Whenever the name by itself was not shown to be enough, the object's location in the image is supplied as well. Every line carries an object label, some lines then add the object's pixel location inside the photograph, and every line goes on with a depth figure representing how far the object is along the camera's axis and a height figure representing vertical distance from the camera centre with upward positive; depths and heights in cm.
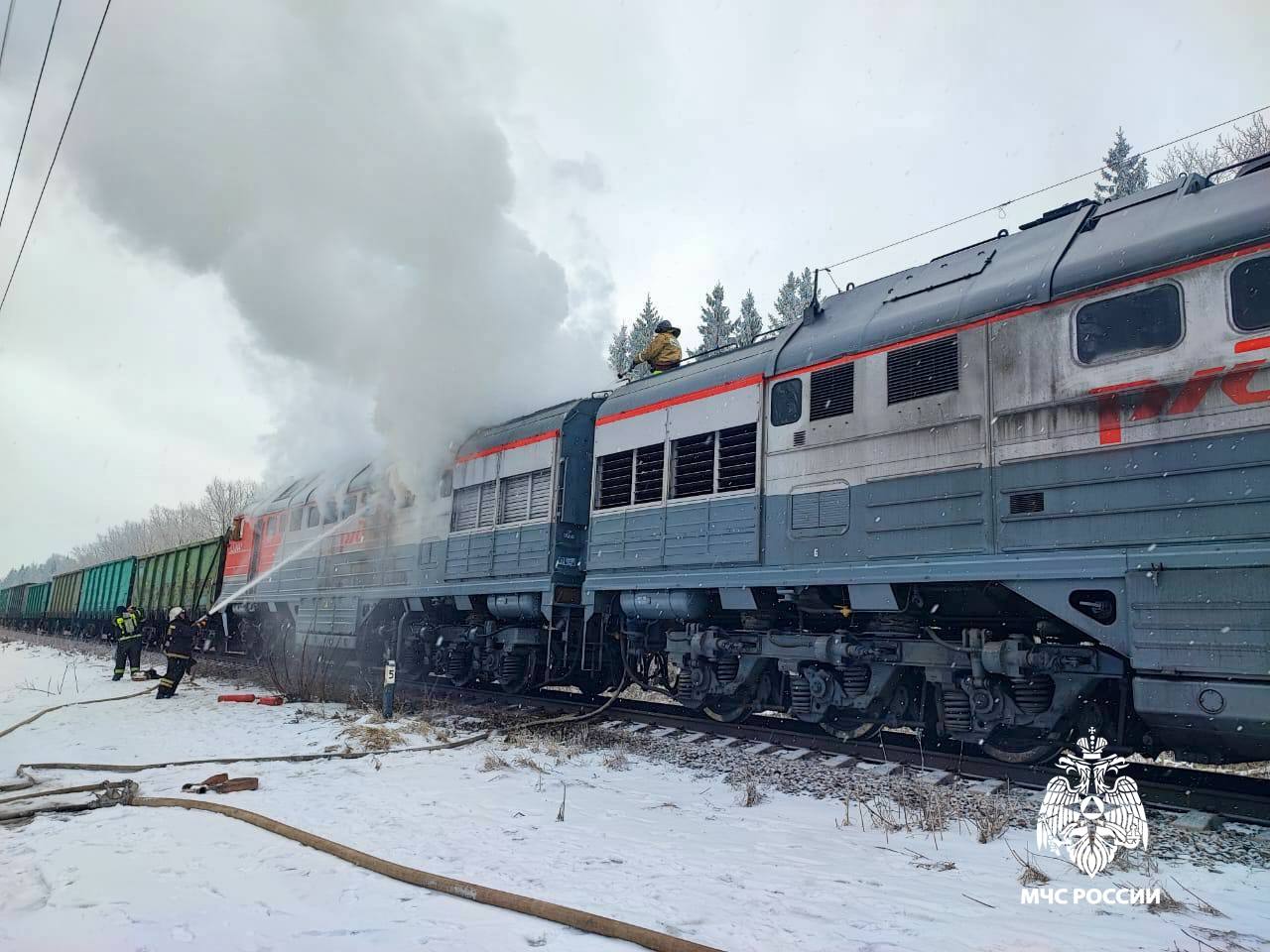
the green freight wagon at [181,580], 2206 +27
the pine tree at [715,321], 4806 +1744
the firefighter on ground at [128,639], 1582 -99
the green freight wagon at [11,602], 5116 -131
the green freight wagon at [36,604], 4288 -118
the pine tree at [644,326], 4653 +1653
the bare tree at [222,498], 8481 +995
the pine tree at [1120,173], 3331 +1922
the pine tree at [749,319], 4778 +1798
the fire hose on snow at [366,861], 337 -138
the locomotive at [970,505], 527 +101
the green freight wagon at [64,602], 3538 -80
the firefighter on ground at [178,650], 1255 -94
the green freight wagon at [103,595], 2850 -32
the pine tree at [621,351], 4672 +1516
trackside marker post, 1002 -107
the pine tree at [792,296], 4638 +1851
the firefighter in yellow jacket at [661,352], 1152 +367
